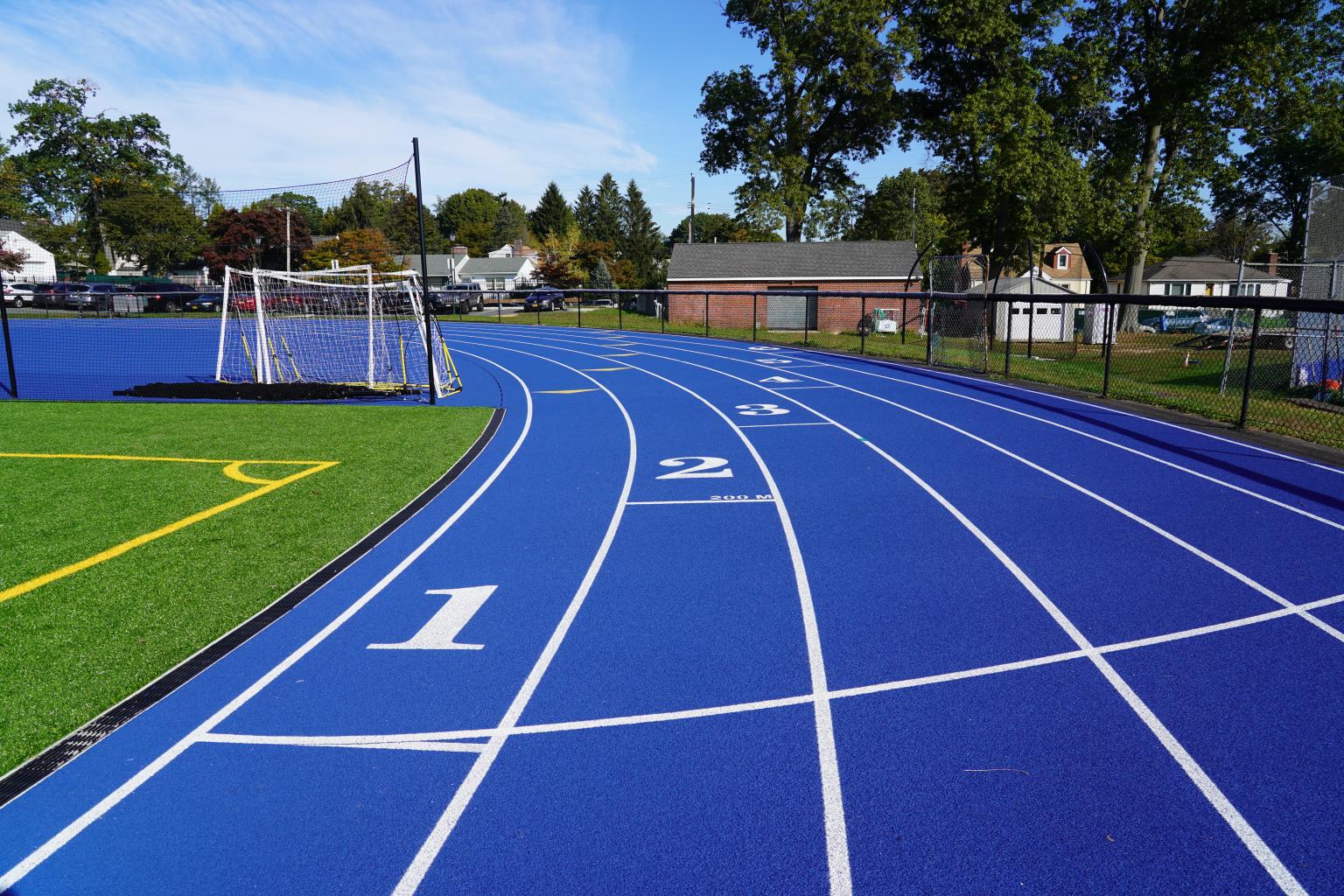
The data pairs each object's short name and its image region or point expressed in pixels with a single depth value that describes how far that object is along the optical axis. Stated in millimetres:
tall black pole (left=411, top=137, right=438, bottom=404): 14167
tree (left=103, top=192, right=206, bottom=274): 70188
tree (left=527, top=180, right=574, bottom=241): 110812
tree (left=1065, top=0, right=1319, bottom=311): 29031
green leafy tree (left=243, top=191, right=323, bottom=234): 73312
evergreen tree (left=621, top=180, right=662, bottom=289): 70625
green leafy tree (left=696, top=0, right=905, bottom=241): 41125
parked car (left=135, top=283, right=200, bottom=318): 47031
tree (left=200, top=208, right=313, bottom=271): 46344
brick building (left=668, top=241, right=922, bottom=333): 40656
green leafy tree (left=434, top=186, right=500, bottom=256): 117750
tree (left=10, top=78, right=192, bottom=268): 71688
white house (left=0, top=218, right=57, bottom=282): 61750
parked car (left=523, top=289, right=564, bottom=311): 51375
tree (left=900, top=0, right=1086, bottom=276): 32062
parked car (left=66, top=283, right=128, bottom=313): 44219
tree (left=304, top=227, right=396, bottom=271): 50594
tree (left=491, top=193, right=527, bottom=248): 124750
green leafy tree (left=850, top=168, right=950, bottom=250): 70375
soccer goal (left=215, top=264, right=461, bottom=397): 18147
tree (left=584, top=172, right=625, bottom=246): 92094
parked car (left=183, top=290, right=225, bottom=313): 44812
